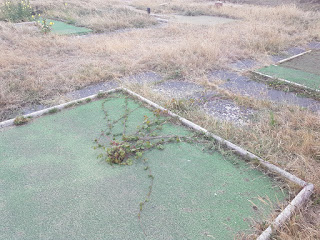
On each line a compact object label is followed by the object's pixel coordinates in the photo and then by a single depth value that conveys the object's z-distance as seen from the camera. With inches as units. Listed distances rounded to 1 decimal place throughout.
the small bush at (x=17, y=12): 416.8
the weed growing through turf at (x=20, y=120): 144.1
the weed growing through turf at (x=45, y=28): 323.6
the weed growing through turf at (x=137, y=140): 117.1
